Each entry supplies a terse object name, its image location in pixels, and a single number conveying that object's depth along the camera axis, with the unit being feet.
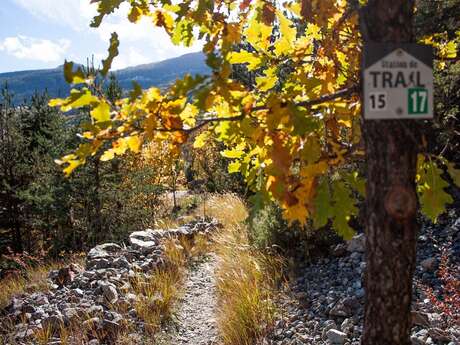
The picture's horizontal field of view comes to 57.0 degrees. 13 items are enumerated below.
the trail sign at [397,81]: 4.41
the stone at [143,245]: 22.43
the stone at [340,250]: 16.31
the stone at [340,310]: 12.19
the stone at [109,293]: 16.23
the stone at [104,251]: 21.27
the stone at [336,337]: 11.05
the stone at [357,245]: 15.91
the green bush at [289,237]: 17.01
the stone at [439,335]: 9.81
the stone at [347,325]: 11.46
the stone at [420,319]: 10.55
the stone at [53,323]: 14.29
